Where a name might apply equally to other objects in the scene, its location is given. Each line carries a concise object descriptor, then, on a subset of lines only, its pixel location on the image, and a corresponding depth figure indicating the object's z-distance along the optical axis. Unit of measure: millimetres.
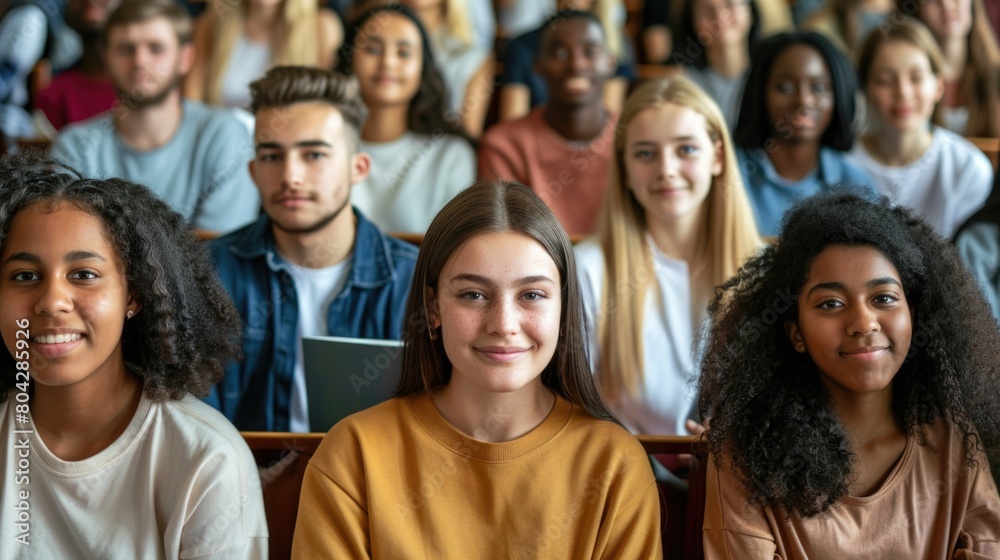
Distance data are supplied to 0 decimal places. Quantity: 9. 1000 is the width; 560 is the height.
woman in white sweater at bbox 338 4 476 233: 3180
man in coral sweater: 3166
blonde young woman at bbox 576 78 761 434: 2234
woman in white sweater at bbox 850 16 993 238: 3098
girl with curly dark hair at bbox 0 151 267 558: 1406
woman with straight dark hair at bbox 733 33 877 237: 2980
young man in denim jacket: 2260
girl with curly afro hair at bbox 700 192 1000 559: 1438
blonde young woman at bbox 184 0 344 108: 3609
